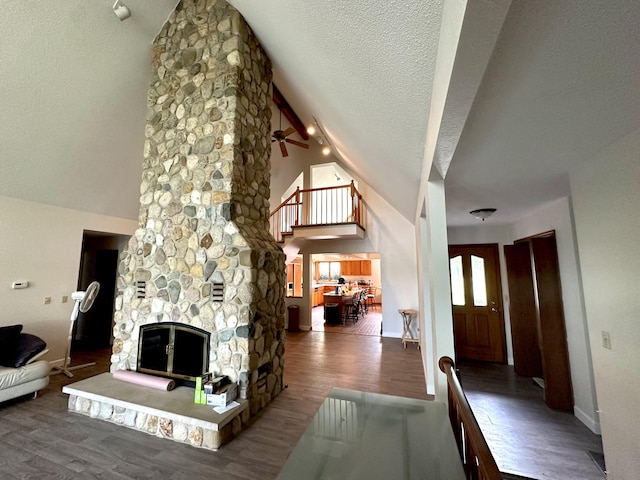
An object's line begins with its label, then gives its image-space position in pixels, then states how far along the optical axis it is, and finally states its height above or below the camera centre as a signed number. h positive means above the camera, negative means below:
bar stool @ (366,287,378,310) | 12.79 -1.00
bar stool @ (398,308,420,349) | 5.84 -1.12
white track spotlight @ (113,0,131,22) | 3.08 +3.26
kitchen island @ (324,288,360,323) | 8.30 -0.77
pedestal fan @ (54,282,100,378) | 3.81 -0.40
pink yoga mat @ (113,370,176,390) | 2.69 -1.10
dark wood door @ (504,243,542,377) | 4.14 -0.63
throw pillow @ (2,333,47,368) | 3.03 -0.89
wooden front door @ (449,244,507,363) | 4.70 -0.51
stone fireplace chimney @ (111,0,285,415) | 2.77 +0.80
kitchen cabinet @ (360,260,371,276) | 13.21 +0.45
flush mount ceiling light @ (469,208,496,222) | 3.53 +0.89
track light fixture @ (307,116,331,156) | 5.09 +3.10
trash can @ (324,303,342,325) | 8.20 -1.19
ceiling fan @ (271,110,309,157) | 5.07 +2.81
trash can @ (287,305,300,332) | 7.15 -1.17
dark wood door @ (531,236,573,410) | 3.15 -0.65
